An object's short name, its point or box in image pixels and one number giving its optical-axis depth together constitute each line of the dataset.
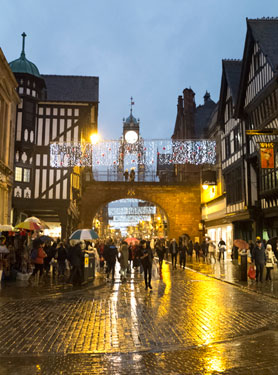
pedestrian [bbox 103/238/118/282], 15.45
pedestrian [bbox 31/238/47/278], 13.47
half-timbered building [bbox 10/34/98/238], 27.53
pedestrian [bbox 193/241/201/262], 29.45
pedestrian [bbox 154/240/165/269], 18.34
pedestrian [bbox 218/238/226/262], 26.35
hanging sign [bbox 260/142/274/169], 16.77
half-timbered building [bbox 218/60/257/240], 25.66
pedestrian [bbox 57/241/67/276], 16.03
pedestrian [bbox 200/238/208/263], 27.73
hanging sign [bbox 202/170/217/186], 34.33
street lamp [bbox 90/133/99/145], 19.53
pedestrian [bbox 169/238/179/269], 21.41
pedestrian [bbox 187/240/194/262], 29.15
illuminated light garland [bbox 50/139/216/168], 20.91
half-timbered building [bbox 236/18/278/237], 22.20
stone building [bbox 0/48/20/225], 18.89
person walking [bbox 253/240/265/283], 13.81
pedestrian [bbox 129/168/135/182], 36.37
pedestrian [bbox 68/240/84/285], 13.38
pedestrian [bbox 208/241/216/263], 25.27
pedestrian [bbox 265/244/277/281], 14.08
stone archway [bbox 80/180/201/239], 41.53
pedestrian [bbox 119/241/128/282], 14.88
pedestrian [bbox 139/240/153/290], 11.81
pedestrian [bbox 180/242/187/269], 20.50
